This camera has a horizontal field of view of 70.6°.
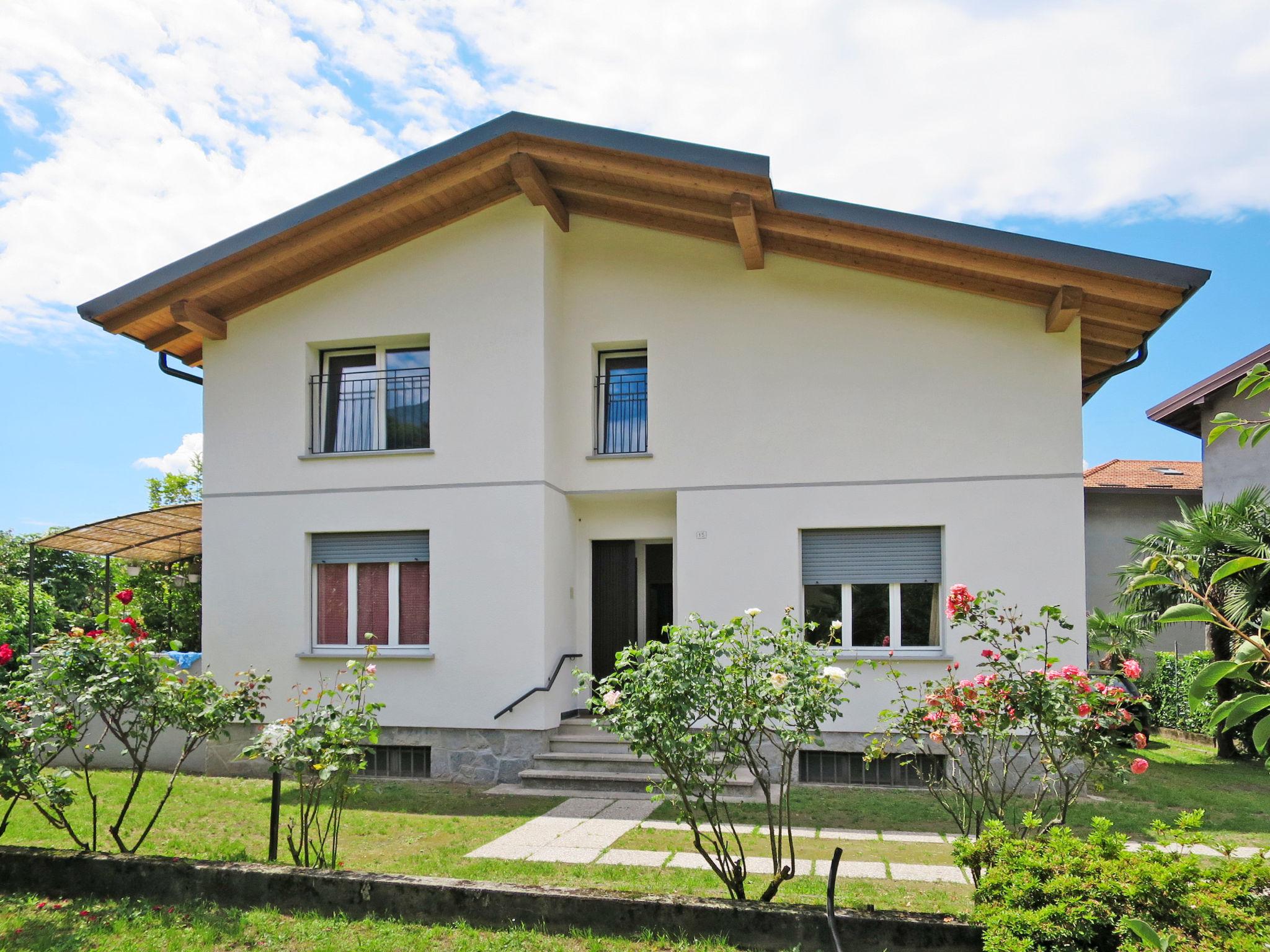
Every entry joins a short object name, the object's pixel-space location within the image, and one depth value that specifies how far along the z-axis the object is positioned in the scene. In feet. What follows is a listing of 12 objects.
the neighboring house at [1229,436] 54.65
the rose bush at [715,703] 16.42
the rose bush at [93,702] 19.11
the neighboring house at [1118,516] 68.85
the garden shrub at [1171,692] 50.08
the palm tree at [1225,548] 39.14
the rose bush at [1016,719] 16.55
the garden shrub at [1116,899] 11.41
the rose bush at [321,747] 18.47
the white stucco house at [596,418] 33.81
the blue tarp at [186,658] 43.46
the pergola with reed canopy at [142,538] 41.88
